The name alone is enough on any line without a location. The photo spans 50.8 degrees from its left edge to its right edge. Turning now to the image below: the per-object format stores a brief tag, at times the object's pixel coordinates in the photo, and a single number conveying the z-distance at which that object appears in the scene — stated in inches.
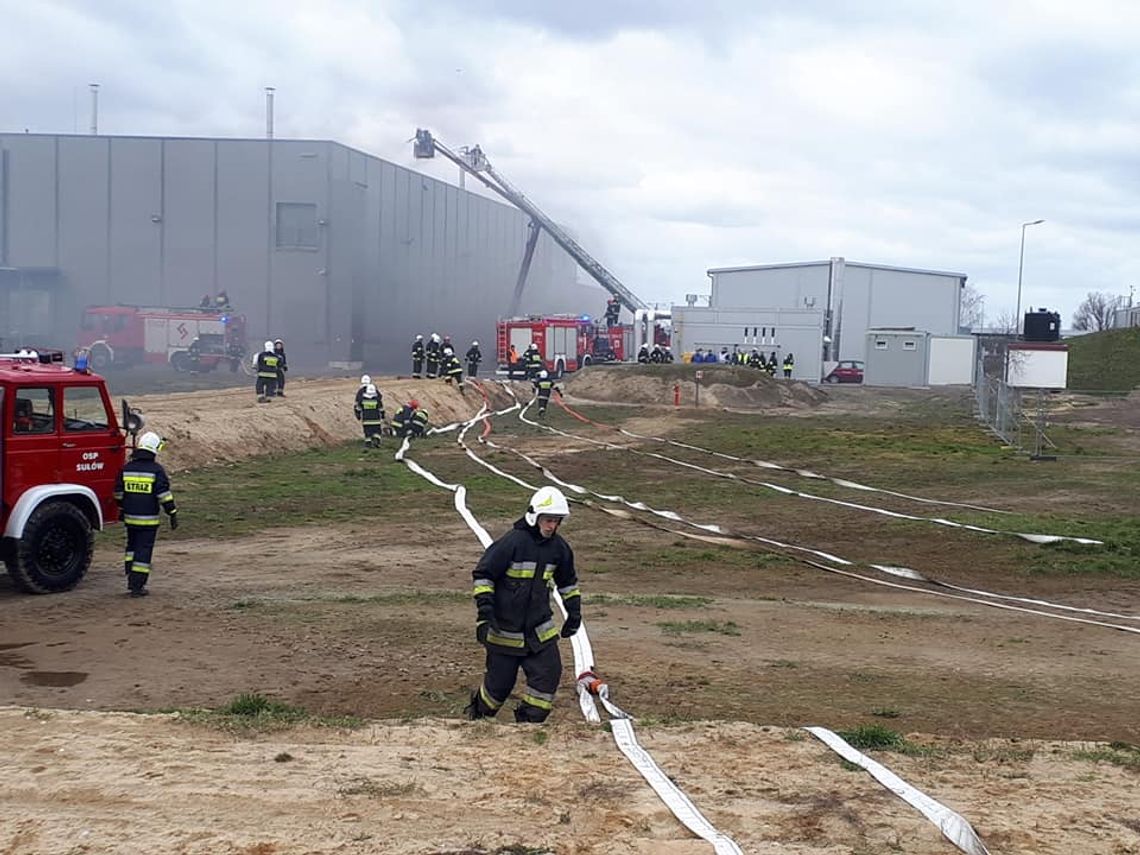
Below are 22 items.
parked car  2501.2
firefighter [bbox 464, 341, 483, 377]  1775.3
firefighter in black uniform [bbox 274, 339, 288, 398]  1200.5
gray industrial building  2404.0
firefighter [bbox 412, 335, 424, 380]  1612.9
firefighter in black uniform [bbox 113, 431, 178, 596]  466.9
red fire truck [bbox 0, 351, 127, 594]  450.6
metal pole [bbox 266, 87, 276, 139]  2682.1
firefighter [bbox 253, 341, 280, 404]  1176.7
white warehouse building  2935.5
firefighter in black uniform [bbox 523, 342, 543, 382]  1406.3
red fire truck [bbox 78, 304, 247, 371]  2065.7
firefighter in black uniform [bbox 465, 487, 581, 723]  296.5
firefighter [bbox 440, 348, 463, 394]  1501.0
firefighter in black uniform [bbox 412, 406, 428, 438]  1126.9
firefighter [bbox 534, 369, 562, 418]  1354.6
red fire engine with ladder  2100.1
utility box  2488.9
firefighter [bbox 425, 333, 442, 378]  1582.2
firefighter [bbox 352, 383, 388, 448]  1015.0
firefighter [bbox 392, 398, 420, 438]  1114.7
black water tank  1284.4
